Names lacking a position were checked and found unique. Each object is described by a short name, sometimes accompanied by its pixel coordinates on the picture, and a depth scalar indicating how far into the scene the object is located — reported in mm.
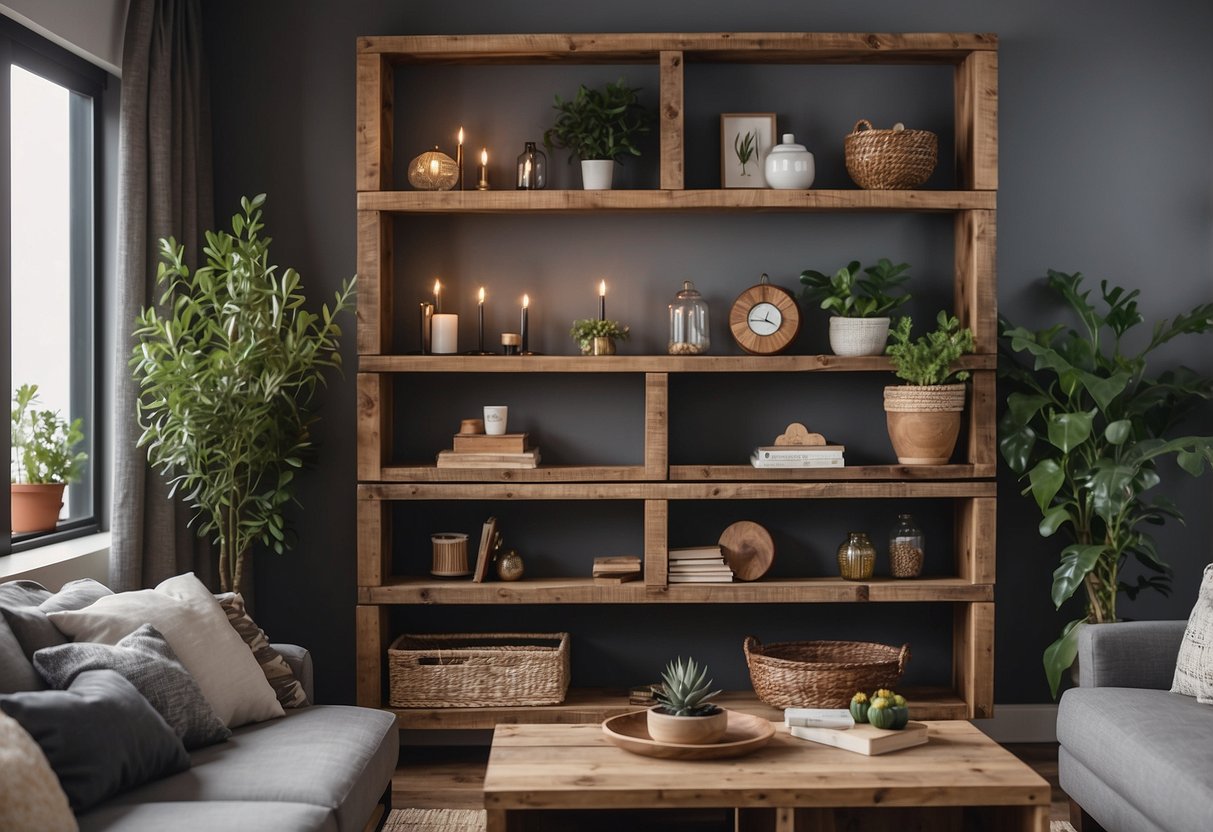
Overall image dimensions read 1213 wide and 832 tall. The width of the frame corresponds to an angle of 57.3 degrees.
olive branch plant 3322
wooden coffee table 2330
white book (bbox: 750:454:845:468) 3660
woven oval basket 3258
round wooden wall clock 3740
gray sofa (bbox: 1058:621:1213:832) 2438
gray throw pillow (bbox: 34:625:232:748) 2295
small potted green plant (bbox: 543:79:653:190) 3697
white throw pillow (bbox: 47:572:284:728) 2533
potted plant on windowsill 3236
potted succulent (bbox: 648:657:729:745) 2518
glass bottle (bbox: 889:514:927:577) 3768
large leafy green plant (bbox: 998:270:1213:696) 3471
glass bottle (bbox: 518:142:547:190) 3746
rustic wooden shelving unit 3639
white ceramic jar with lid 3676
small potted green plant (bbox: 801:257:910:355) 3674
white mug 3723
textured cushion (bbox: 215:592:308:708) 2844
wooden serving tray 2488
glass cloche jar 3764
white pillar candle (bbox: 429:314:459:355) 3730
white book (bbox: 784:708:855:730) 2629
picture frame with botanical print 3826
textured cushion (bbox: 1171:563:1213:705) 2889
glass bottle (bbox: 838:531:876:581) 3752
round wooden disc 3791
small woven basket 3625
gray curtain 3385
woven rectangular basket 3613
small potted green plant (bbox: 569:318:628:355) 3711
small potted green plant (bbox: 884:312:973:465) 3559
